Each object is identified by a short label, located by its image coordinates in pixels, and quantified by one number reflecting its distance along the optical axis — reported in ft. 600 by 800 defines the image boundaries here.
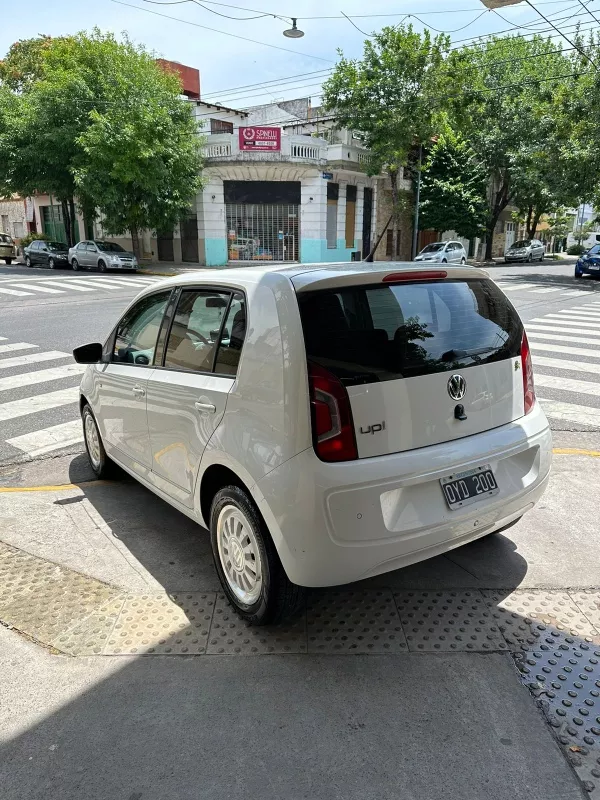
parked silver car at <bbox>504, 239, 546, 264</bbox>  132.77
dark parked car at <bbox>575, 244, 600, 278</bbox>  81.20
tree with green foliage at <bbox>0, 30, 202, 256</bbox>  81.30
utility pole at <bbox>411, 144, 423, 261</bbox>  112.06
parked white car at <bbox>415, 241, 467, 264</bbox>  100.83
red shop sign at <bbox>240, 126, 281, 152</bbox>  93.76
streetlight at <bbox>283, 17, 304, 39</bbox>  61.11
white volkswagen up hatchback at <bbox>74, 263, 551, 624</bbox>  8.17
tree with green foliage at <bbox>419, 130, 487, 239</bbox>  118.52
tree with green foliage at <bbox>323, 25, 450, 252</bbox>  96.43
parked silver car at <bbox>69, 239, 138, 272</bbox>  87.04
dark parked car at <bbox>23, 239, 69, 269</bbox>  97.19
